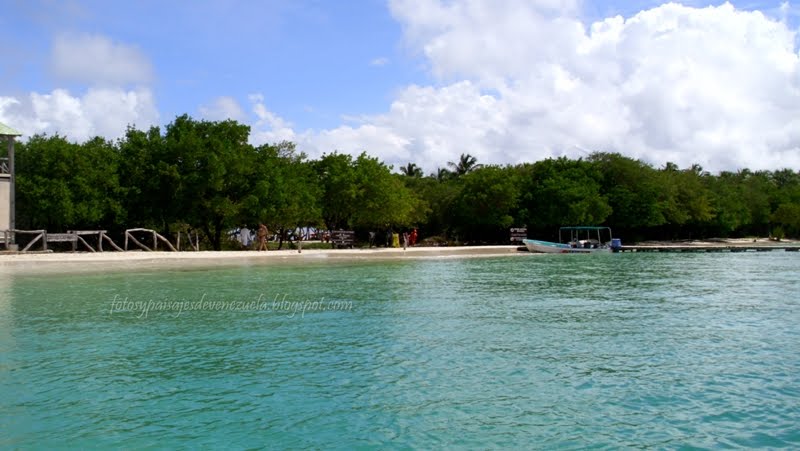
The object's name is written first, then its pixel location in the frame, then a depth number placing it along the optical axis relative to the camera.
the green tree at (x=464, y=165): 74.31
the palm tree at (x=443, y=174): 75.28
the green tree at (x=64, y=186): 31.41
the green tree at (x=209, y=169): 33.50
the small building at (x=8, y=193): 28.55
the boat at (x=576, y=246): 43.50
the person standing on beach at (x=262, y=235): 35.56
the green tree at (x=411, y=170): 76.38
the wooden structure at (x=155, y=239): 32.36
